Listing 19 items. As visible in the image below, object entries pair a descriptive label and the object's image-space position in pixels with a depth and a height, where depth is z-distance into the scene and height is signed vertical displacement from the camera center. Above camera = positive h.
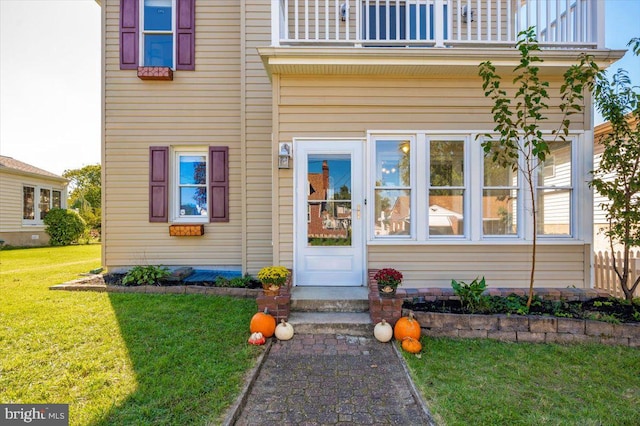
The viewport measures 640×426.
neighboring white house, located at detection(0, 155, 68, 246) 12.02 +0.69
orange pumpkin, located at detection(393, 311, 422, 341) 3.17 -1.16
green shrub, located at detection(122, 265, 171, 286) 5.04 -0.99
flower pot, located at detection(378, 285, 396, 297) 3.54 -0.85
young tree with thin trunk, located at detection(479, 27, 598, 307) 3.39 +1.43
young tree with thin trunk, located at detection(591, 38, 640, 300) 3.71 +0.72
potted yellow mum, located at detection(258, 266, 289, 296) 3.62 -0.75
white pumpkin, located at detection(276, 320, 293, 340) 3.32 -1.25
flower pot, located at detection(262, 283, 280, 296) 3.63 -0.86
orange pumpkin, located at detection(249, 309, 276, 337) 3.30 -1.17
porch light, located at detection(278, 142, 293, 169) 4.32 +0.86
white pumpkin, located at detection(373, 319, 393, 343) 3.26 -1.23
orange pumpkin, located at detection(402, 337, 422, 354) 3.00 -1.27
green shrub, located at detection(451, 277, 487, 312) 3.65 -0.94
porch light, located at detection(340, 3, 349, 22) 5.64 +3.80
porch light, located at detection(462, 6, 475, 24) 5.68 +3.81
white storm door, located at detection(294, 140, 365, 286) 4.43 +0.00
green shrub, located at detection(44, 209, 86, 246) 13.05 -0.45
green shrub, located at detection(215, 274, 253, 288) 4.97 -1.07
